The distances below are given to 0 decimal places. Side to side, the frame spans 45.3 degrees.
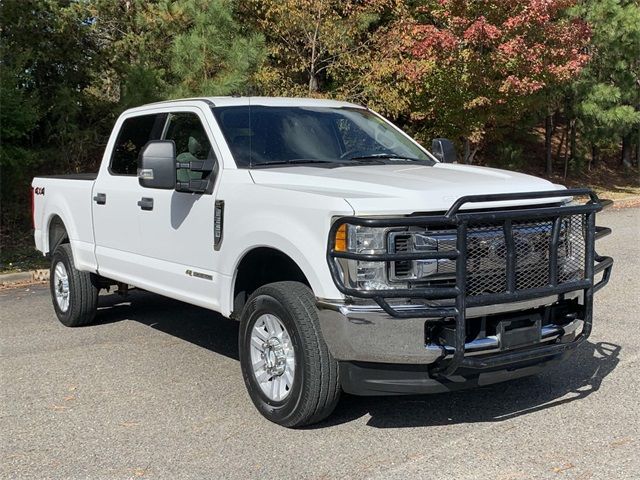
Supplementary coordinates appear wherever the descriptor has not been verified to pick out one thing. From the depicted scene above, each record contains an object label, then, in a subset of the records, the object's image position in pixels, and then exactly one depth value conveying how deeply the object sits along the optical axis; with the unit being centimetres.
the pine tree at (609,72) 2106
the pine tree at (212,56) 1222
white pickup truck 407
